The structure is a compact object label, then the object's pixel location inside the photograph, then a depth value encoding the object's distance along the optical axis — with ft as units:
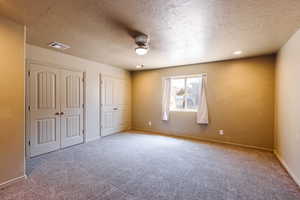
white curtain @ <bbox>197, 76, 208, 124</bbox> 14.17
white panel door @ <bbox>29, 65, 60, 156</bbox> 10.11
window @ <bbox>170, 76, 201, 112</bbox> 15.27
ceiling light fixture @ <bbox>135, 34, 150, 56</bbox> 8.17
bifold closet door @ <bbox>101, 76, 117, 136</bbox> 15.39
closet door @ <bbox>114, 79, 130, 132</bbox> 17.15
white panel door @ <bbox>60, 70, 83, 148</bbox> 11.91
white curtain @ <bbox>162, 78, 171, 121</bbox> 16.55
